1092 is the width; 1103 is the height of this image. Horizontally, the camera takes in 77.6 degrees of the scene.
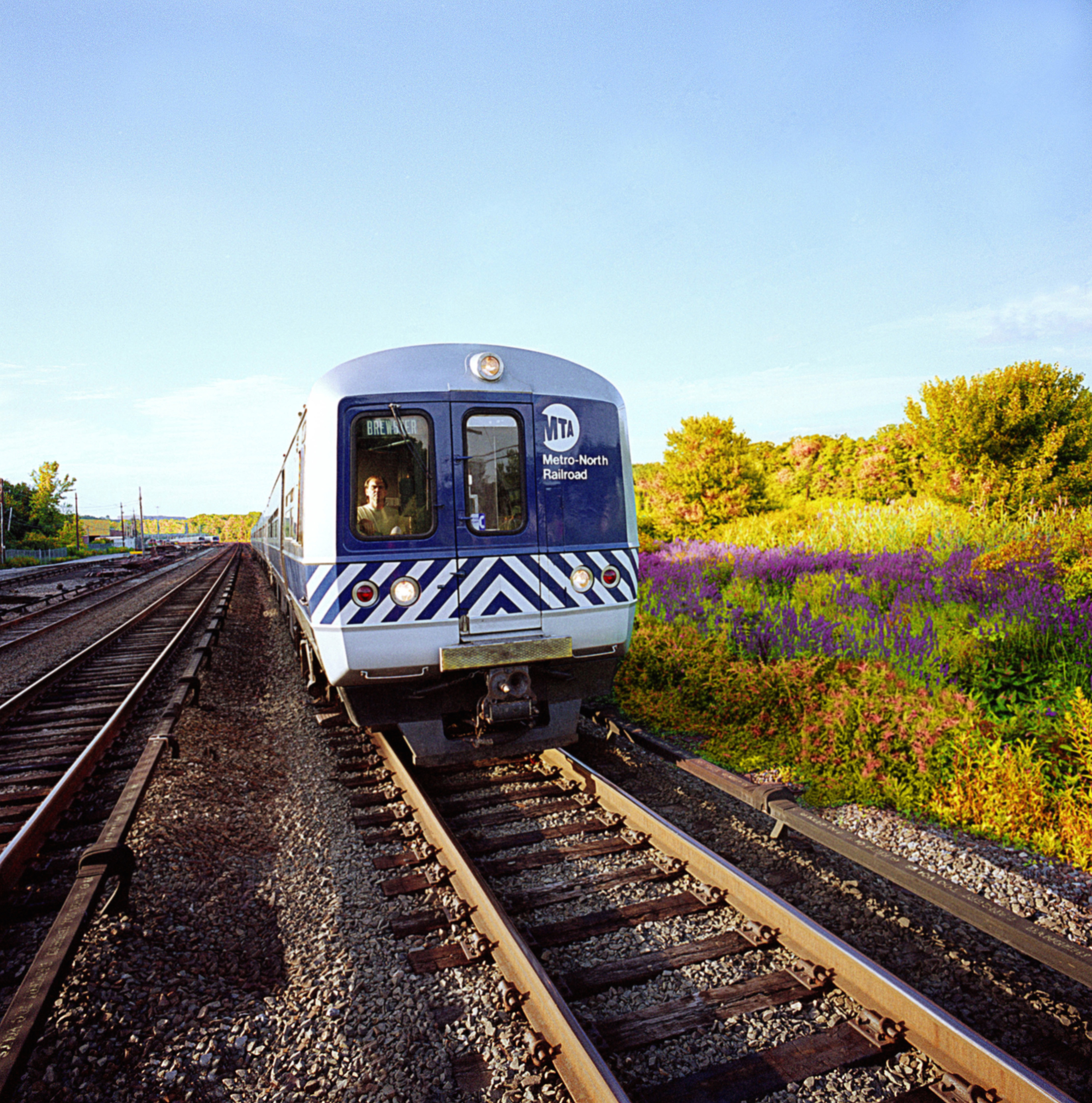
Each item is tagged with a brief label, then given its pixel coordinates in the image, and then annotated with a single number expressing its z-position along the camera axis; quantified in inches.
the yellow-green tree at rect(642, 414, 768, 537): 784.3
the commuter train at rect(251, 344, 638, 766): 192.4
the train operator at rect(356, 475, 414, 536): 195.9
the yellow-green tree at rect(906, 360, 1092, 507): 735.1
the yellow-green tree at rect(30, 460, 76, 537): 2613.2
